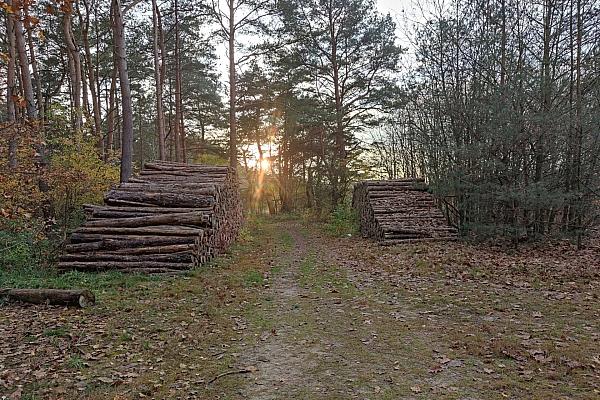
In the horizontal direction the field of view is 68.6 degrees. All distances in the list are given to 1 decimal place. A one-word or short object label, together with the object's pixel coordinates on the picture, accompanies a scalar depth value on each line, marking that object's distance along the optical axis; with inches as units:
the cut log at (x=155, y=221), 412.2
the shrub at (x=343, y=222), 754.2
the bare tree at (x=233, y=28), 748.0
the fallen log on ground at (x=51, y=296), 272.7
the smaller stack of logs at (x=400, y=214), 570.3
